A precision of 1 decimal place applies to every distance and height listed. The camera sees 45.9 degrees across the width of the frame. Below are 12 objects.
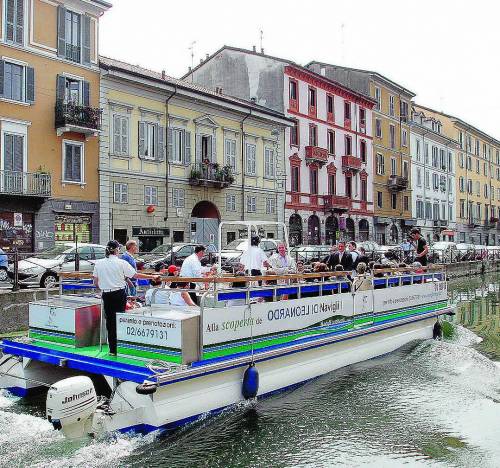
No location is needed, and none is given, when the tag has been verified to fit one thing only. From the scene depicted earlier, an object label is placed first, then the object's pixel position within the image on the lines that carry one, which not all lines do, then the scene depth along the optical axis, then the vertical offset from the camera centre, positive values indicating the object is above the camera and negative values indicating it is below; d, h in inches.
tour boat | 264.5 -52.1
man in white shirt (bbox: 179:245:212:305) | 367.9 -7.8
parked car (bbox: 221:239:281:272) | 864.3 +6.8
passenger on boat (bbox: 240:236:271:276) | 405.4 -2.8
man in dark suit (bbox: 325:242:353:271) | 481.9 -4.7
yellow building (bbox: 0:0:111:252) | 939.3 +223.7
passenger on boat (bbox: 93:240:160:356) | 311.6 -15.4
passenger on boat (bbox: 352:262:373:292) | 433.1 -20.5
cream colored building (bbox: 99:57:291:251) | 1095.0 +198.8
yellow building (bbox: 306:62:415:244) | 1983.3 +379.1
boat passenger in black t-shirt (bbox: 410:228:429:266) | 539.0 +4.5
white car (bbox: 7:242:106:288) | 700.0 -9.1
